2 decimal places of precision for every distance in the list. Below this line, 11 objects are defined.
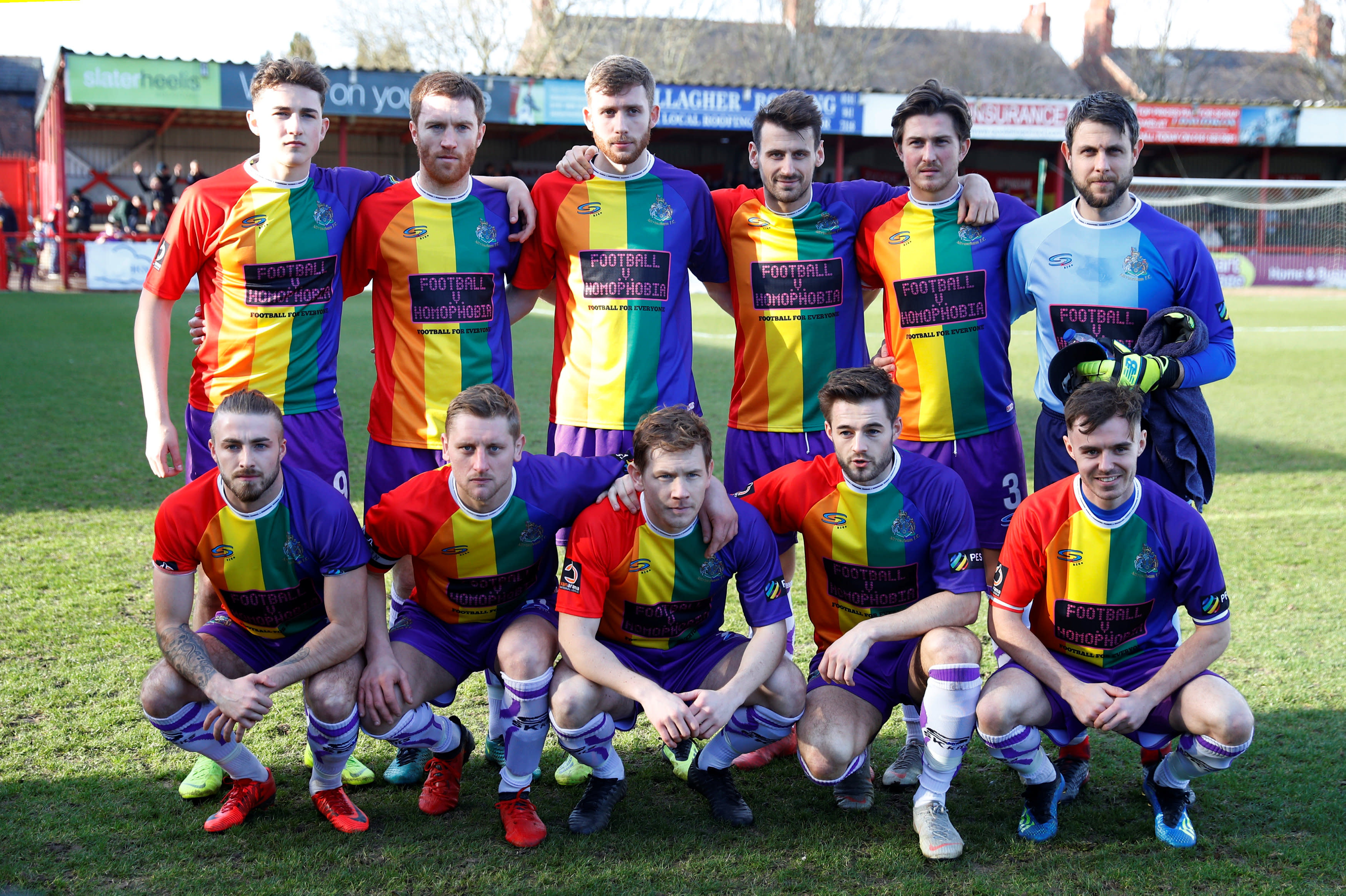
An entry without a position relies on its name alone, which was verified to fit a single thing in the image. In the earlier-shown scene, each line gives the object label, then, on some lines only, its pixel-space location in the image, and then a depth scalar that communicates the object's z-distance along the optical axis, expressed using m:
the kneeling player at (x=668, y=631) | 2.86
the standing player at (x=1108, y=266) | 3.20
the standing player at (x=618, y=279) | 3.49
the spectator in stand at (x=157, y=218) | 20.23
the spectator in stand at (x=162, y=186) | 20.73
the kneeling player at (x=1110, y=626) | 2.79
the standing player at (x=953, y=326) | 3.53
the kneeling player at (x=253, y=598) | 2.84
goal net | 22.77
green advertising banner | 19.19
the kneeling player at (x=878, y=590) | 2.88
